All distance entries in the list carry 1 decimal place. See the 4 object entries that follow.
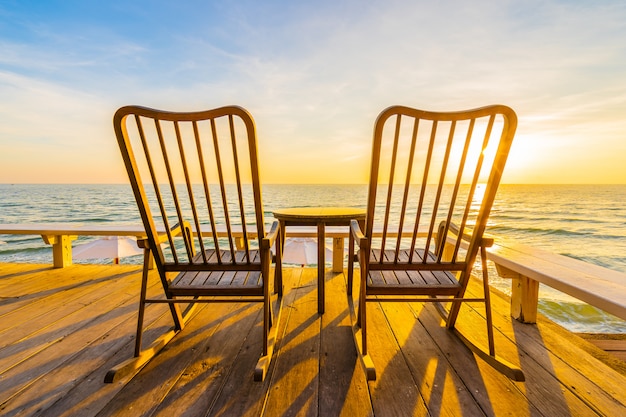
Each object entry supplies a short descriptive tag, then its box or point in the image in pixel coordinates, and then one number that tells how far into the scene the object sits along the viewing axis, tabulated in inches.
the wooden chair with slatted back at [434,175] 45.2
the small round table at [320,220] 71.2
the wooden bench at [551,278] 47.1
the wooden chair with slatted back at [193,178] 45.1
